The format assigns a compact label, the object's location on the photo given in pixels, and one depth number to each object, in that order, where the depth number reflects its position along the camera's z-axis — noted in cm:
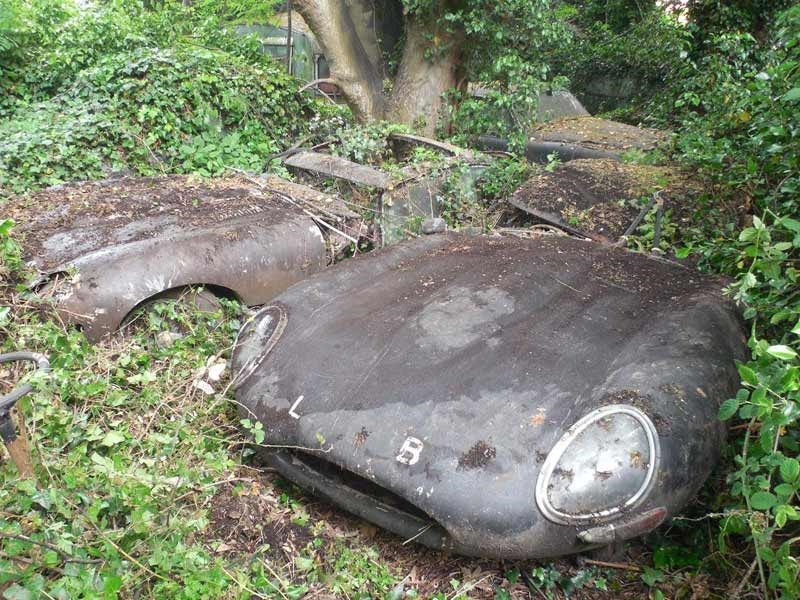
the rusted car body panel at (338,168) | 421
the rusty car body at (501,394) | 191
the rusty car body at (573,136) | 593
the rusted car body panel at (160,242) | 302
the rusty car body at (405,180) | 411
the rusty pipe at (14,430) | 178
